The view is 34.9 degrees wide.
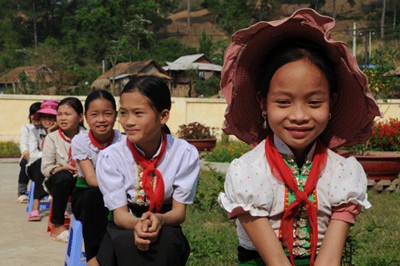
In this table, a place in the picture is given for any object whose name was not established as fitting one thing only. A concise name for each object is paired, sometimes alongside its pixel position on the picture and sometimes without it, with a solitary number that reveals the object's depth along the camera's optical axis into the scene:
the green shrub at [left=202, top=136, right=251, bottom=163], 11.88
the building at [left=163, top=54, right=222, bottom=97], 40.10
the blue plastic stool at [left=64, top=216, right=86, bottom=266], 4.12
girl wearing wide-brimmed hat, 2.29
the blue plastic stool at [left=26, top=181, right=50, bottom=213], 7.05
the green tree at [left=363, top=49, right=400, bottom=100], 9.62
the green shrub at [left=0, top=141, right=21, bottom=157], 15.31
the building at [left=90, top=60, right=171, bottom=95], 38.00
